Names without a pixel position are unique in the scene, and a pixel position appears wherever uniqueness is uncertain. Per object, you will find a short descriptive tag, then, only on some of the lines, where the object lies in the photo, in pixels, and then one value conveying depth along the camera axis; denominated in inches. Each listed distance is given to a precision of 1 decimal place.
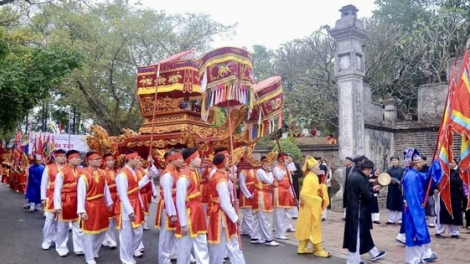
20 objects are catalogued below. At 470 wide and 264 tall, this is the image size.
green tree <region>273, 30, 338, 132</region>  752.3
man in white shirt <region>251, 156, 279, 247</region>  314.8
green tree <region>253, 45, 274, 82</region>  924.5
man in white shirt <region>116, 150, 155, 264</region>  250.2
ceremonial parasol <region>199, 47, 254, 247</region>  258.8
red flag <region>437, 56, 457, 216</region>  217.0
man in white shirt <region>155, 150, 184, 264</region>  223.5
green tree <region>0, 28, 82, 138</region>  373.4
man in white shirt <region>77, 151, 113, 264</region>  256.2
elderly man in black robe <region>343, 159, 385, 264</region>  244.1
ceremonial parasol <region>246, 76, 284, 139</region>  327.3
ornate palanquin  326.8
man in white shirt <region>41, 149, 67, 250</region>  297.7
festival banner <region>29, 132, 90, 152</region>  759.5
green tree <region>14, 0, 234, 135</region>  740.0
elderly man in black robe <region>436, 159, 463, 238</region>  339.3
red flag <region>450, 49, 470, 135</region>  220.4
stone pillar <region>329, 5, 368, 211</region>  444.8
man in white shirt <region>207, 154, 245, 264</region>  220.2
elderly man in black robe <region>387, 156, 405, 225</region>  393.7
